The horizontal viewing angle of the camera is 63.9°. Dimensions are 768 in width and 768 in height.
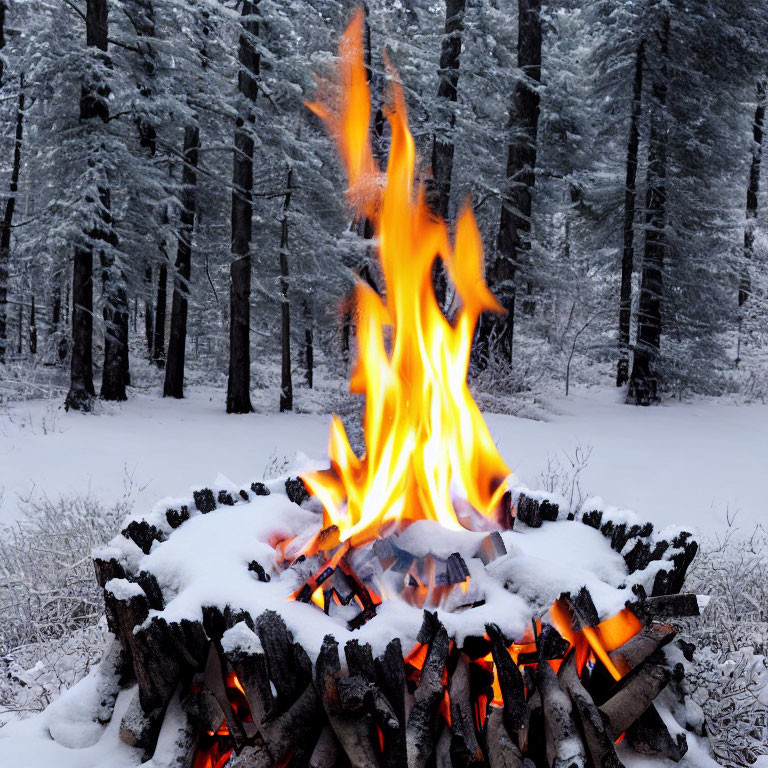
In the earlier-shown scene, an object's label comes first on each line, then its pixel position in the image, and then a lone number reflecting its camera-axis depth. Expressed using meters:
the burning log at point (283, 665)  1.96
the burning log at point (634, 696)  1.93
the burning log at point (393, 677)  1.91
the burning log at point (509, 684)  1.89
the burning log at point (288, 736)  1.89
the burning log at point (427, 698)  1.81
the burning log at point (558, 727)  1.79
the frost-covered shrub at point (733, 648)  2.41
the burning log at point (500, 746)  1.82
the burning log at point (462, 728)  1.82
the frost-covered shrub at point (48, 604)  2.96
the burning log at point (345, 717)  1.84
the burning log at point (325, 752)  1.87
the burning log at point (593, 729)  1.86
